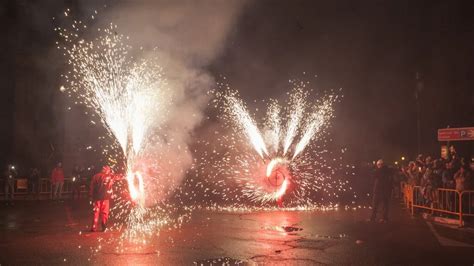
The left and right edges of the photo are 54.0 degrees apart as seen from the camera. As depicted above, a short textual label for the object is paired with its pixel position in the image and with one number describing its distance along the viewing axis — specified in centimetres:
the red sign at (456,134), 1498
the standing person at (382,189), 1366
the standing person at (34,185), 2153
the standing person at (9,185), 2027
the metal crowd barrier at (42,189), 2102
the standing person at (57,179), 2113
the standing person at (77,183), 2217
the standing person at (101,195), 1126
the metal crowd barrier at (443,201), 1252
